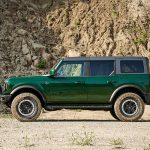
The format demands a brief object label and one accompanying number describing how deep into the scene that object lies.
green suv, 18.59
